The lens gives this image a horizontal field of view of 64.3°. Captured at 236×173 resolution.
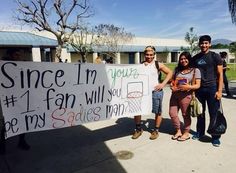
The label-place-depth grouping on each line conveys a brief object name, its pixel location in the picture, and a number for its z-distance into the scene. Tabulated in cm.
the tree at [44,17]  1912
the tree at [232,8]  686
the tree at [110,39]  3134
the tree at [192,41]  3264
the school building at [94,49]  2110
